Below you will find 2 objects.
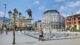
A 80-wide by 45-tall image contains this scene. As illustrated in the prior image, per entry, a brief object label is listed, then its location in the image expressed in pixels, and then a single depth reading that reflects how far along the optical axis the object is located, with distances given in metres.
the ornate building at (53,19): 51.73
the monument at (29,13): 38.62
